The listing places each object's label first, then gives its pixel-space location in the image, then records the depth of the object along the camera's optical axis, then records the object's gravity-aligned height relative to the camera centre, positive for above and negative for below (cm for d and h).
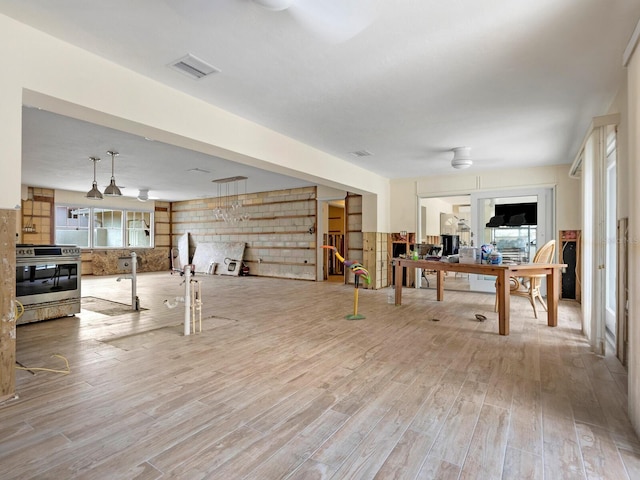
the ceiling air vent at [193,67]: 279 +153
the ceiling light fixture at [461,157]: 535 +139
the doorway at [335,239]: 959 +6
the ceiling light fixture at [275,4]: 182 +132
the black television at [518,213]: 675 +60
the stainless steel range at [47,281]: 440 -57
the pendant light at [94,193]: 617 +89
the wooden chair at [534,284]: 468 -60
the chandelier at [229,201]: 920 +138
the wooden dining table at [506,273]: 389 -40
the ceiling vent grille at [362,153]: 562 +154
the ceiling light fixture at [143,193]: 963 +139
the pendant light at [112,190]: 609 +93
